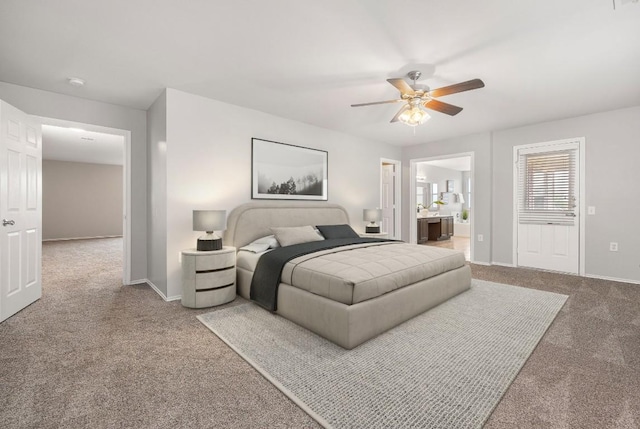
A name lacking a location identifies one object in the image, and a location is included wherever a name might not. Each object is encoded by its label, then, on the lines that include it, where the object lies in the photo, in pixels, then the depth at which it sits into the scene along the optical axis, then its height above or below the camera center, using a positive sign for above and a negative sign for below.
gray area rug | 1.56 -1.04
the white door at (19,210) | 2.82 +0.02
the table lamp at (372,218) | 5.48 -0.10
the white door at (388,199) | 6.92 +0.32
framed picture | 4.34 +0.65
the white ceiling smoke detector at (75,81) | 3.25 +1.47
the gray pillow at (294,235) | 3.81 -0.30
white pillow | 3.60 -0.44
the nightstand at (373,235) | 5.22 -0.40
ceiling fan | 2.74 +1.18
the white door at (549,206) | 4.66 +0.11
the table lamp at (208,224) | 3.28 -0.13
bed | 2.29 -0.65
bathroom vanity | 8.20 -0.47
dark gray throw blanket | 2.92 -0.61
